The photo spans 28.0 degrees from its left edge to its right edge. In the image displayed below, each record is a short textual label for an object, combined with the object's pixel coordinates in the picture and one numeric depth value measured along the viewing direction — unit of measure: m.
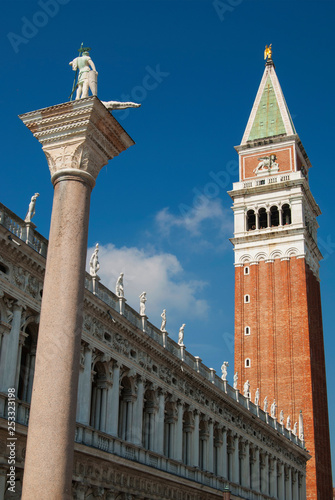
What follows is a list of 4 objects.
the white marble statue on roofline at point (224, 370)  42.69
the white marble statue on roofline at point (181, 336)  36.19
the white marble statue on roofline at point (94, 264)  27.52
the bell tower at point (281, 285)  62.78
